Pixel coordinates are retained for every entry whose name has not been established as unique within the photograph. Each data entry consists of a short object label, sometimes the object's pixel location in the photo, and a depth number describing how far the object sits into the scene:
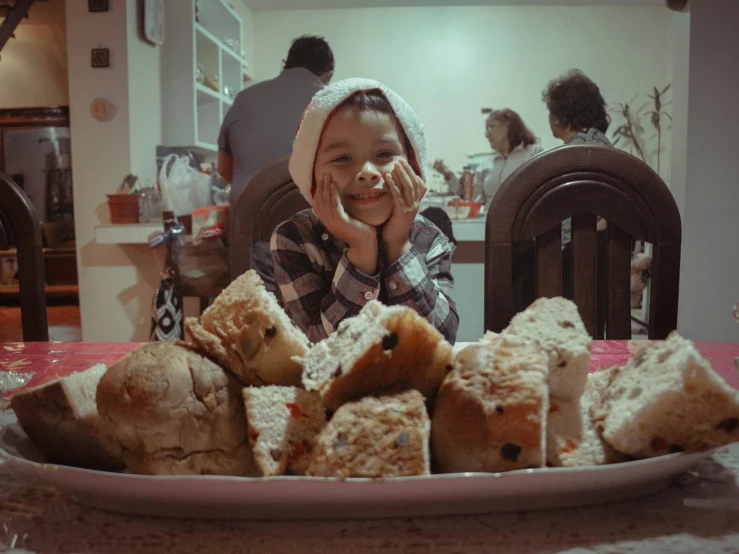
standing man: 2.47
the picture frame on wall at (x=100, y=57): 3.12
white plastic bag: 3.04
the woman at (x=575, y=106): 2.79
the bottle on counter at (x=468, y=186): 3.87
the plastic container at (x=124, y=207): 3.00
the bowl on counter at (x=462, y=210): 3.03
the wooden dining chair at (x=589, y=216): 1.22
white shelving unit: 3.61
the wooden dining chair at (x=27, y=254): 1.37
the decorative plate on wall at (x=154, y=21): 3.25
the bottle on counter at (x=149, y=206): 3.00
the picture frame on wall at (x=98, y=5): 3.08
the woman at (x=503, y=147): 3.61
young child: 1.00
